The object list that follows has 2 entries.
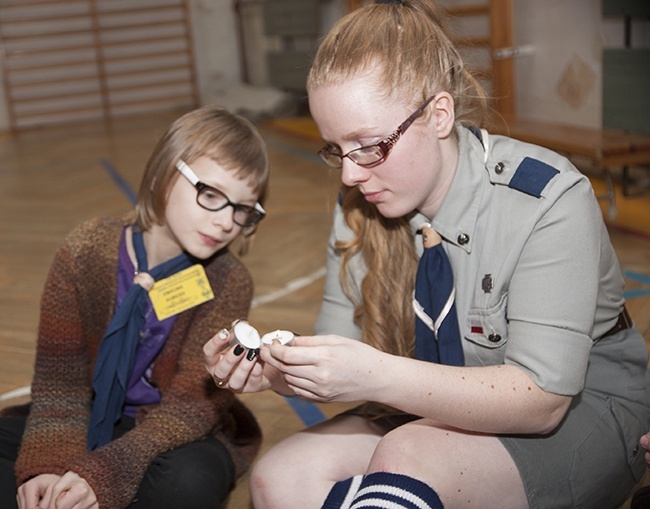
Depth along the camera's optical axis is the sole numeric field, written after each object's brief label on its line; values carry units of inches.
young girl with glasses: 62.1
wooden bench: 140.2
